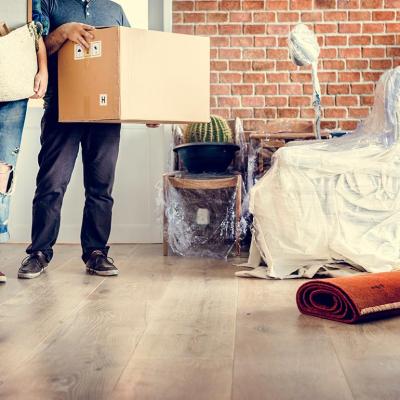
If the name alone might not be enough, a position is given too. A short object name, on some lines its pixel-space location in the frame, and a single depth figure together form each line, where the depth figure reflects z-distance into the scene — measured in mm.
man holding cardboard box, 2678
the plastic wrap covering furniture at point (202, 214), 3361
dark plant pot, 3426
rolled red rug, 1958
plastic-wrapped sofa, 2795
